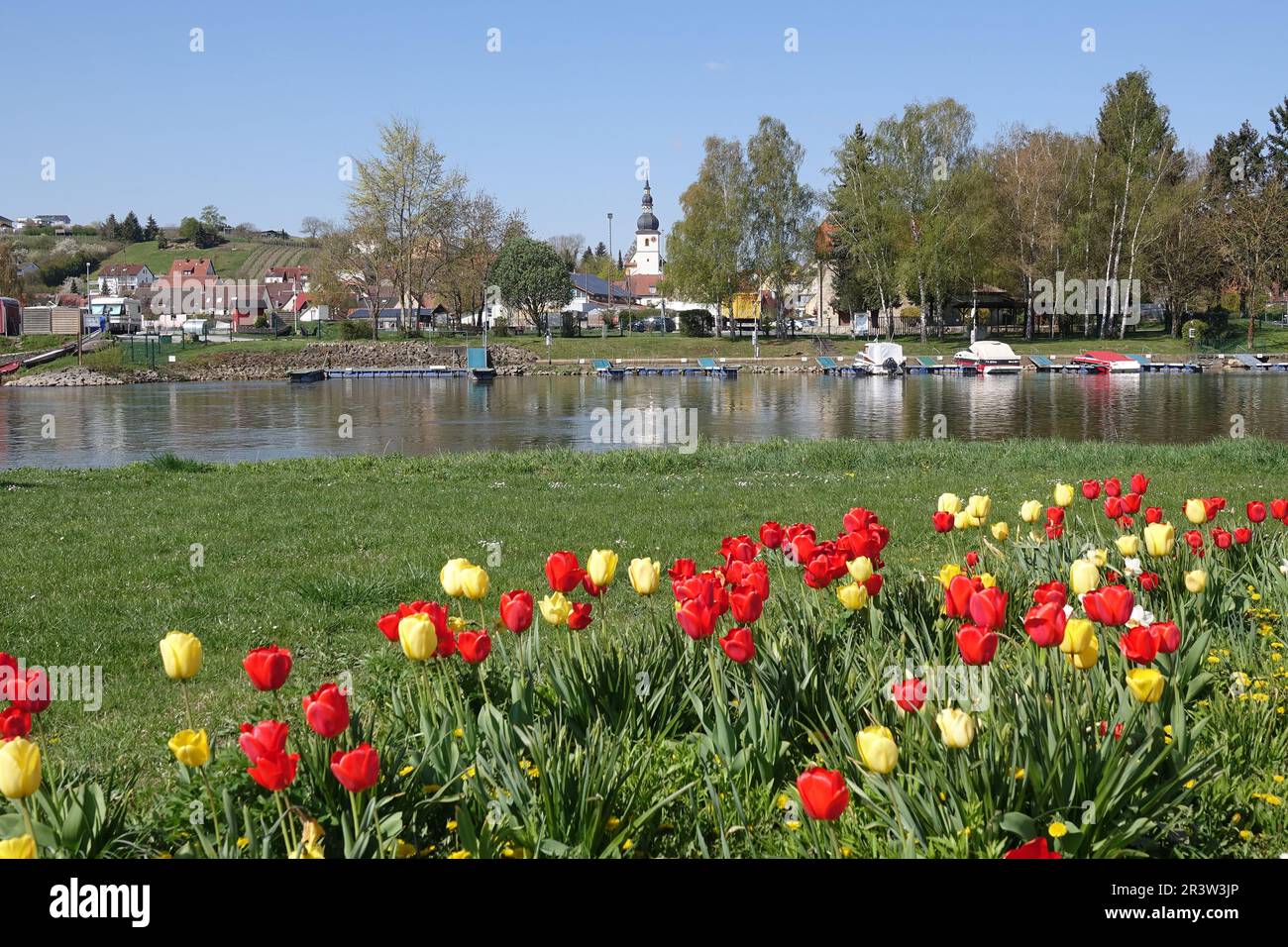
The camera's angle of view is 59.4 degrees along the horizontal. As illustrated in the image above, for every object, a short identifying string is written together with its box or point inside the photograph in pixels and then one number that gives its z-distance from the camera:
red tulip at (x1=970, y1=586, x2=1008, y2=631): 3.46
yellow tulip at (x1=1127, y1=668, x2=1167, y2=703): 3.11
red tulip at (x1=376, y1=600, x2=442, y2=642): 3.69
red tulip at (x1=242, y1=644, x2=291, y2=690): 3.16
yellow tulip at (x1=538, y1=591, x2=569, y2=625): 4.03
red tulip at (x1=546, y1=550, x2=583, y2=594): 4.10
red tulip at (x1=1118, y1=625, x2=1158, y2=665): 3.25
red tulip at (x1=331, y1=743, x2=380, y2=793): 2.77
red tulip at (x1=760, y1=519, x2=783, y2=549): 4.96
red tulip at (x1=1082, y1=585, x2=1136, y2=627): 3.61
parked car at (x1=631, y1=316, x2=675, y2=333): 93.39
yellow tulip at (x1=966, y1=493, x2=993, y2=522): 5.58
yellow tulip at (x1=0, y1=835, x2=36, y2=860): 2.55
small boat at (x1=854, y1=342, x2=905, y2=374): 58.84
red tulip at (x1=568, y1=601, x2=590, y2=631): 4.08
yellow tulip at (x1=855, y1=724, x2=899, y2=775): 2.70
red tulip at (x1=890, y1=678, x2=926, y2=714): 3.49
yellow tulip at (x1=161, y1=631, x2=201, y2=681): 3.17
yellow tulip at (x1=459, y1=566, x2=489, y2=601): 3.85
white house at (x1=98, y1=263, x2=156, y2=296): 132.50
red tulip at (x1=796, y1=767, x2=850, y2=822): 2.51
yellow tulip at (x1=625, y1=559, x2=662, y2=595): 4.07
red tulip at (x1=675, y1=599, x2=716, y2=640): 3.68
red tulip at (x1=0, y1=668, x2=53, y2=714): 3.17
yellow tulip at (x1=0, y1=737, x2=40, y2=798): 2.63
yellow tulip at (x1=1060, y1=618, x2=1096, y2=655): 3.36
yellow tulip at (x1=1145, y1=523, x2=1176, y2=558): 4.86
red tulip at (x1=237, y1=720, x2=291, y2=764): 2.76
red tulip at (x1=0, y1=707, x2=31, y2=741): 3.12
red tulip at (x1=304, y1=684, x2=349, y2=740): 2.94
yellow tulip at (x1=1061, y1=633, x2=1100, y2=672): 3.37
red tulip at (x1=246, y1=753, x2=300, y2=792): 2.74
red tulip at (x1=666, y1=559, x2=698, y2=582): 4.35
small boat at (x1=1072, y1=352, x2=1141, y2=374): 55.66
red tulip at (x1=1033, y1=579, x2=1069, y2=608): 3.65
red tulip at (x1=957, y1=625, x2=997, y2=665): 3.24
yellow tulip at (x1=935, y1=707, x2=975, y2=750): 2.85
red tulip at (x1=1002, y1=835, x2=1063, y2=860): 2.65
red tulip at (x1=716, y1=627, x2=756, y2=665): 3.54
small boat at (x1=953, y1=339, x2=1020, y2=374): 58.41
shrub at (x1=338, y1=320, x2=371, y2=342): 76.00
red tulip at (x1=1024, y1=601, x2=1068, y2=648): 3.38
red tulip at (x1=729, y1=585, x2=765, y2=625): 3.84
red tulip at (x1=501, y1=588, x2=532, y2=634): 3.79
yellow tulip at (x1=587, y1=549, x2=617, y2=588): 4.14
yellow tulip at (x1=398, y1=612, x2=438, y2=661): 3.41
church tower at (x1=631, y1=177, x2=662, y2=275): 145.12
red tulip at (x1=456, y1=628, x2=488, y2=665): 3.62
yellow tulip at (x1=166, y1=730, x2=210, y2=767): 2.94
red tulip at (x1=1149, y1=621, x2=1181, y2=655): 3.43
